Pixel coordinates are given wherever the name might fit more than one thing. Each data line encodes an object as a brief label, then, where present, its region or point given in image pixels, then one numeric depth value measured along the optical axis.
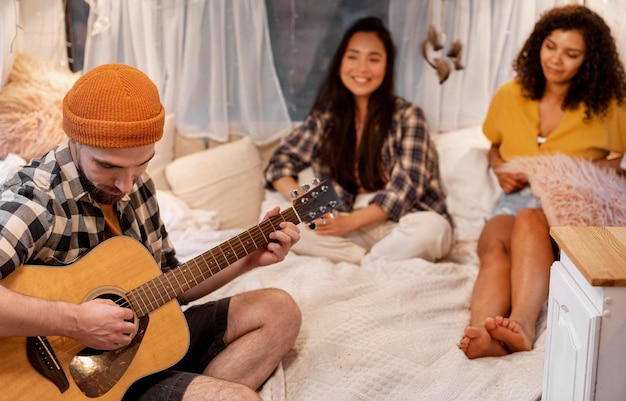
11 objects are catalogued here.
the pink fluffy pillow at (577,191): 2.38
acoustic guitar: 1.53
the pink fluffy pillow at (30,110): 2.62
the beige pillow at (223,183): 3.04
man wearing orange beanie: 1.49
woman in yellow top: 2.31
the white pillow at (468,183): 2.88
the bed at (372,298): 1.91
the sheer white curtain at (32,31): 2.68
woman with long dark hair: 2.77
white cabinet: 1.41
